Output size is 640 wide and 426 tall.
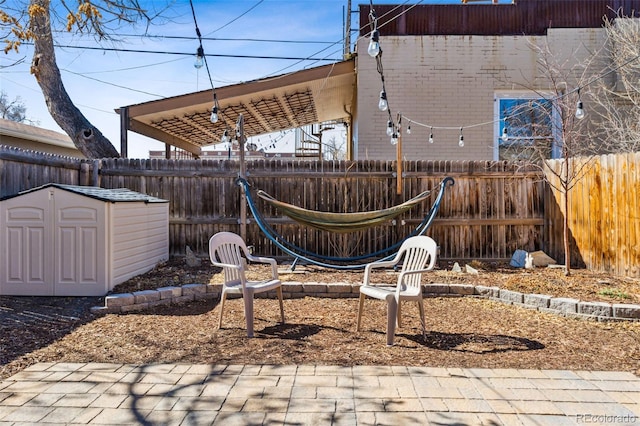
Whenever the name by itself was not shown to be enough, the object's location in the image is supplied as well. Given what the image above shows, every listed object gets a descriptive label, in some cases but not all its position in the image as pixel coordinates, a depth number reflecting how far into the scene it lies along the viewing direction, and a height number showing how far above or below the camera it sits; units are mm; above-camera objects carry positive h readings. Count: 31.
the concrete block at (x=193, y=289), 4770 -782
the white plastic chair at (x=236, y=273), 3617 -516
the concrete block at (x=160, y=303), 4473 -865
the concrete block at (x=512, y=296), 4617 -843
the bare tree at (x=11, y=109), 17223 +4024
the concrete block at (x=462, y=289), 5023 -828
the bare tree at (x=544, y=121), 7539 +1490
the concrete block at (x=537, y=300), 4379 -837
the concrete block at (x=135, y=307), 4305 -874
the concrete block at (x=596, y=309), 4020 -841
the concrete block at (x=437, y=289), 5031 -826
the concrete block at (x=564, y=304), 4168 -837
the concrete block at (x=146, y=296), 4398 -785
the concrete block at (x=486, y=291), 4871 -832
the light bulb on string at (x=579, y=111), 5367 +1129
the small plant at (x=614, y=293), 4453 -795
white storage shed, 4629 -297
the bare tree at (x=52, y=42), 3881 +1926
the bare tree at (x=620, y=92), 7426 +1927
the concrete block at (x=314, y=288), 5023 -809
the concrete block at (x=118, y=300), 4254 -794
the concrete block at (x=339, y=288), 5016 -809
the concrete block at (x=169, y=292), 4590 -780
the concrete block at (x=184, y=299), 4672 -863
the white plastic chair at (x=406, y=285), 3379 -593
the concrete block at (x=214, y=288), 4906 -788
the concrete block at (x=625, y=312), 3994 -856
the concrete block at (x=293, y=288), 5000 -806
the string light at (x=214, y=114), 6410 +1337
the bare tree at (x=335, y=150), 24961 +3291
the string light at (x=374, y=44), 3801 +1347
